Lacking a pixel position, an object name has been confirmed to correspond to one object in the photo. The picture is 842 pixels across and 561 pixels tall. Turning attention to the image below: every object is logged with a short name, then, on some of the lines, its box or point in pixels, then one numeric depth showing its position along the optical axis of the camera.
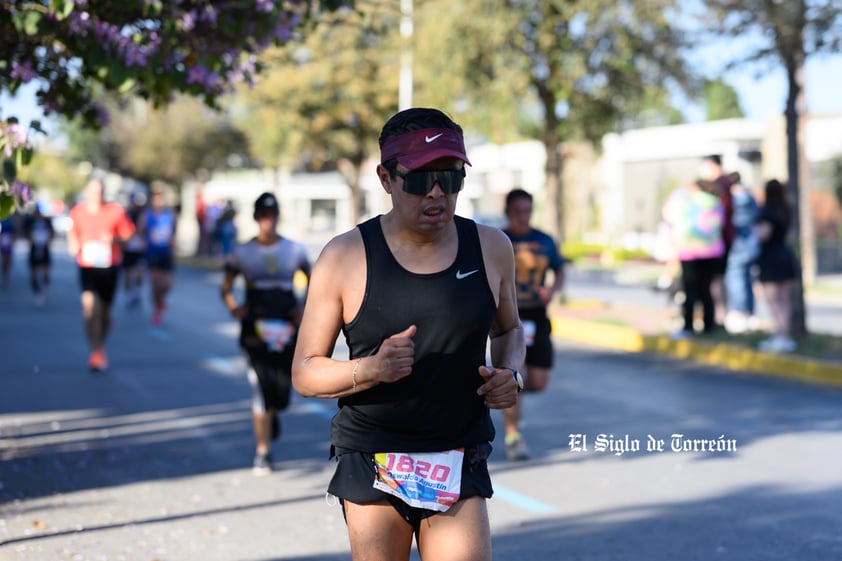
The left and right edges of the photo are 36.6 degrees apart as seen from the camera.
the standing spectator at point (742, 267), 15.41
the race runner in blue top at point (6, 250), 25.03
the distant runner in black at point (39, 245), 22.35
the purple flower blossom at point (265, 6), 7.77
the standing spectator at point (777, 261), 13.38
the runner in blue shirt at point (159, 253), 18.53
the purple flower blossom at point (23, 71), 7.64
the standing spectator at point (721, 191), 14.68
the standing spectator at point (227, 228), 31.36
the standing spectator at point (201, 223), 37.67
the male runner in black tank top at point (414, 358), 3.59
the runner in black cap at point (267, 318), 8.38
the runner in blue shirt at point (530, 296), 8.69
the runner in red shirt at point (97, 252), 12.84
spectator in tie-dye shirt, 14.45
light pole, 29.95
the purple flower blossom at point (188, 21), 7.75
